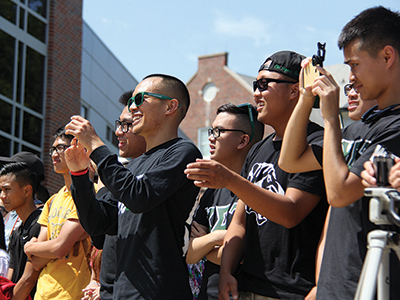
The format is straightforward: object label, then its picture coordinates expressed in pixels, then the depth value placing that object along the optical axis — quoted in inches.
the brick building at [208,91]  1051.9
